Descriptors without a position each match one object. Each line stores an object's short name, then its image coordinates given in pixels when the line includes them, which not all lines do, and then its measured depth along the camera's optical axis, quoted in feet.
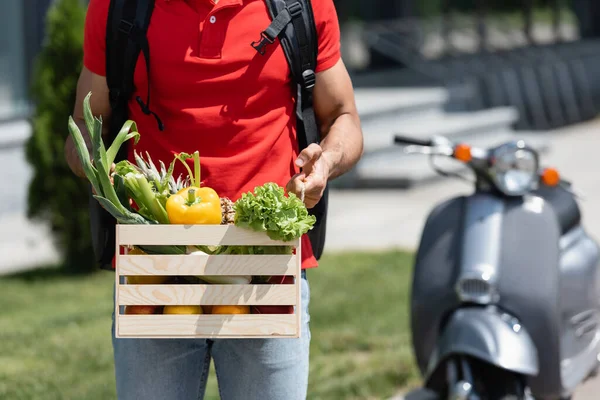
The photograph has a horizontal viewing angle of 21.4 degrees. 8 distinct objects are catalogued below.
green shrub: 33.85
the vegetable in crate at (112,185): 11.33
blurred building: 41.77
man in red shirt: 12.20
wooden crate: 11.15
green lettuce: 10.81
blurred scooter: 18.92
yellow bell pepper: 11.14
